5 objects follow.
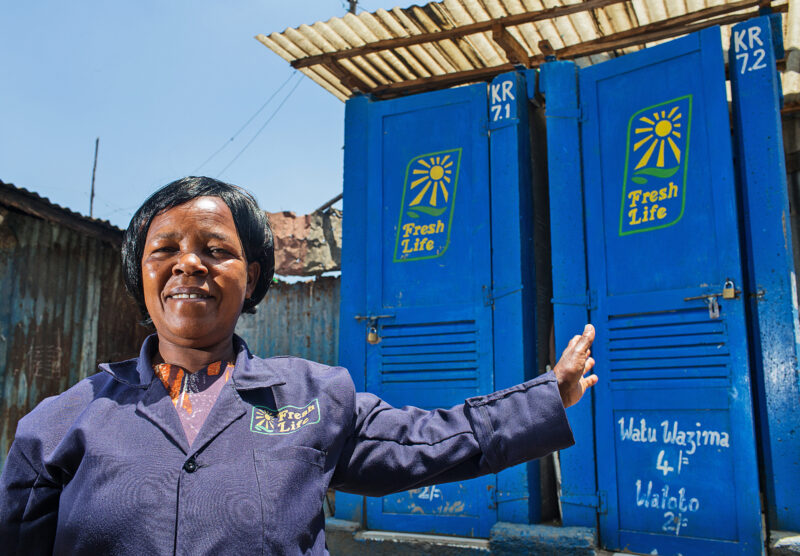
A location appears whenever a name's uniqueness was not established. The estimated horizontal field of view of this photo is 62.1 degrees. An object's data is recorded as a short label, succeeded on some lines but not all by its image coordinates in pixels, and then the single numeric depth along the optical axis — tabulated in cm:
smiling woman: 119
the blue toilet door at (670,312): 340
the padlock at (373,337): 441
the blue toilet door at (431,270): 416
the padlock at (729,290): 343
